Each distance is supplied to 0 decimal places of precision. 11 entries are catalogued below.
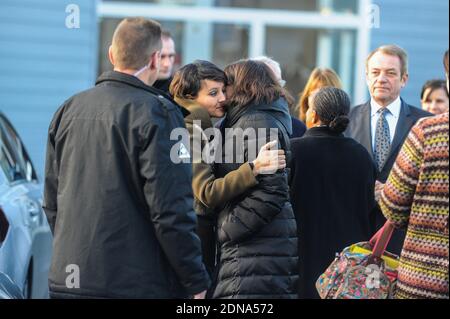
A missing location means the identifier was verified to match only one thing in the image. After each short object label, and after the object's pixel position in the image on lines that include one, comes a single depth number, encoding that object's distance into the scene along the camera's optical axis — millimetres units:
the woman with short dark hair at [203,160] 9642
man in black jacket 8044
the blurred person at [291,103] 11699
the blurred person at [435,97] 16010
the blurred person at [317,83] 13858
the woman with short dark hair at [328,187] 11154
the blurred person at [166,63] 13013
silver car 12073
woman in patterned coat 7697
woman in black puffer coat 9712
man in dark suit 12642
